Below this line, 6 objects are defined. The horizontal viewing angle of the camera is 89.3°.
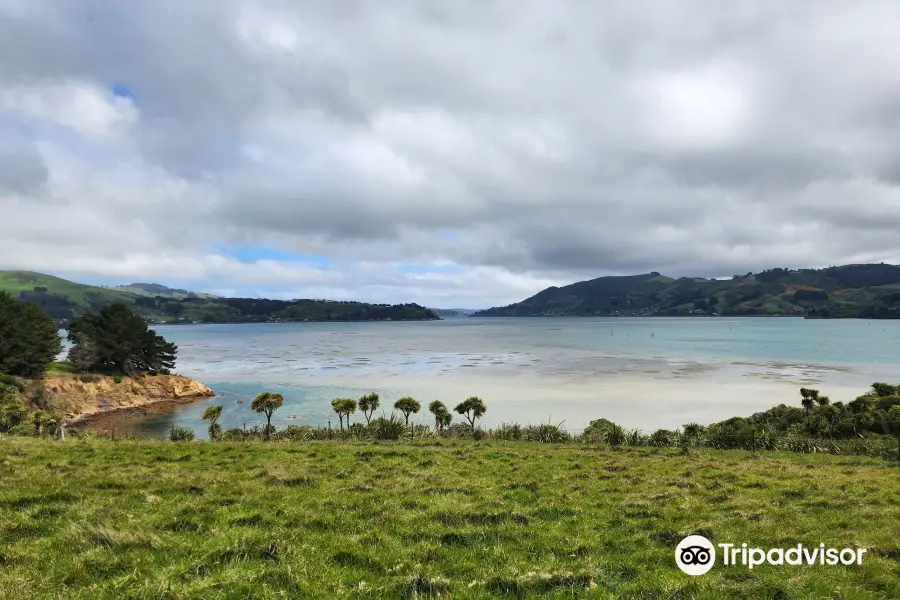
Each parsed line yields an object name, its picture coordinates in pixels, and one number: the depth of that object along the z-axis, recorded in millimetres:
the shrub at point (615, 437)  33500
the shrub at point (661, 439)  33156
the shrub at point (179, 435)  34691
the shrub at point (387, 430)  36938
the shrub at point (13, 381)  55450
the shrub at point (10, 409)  40312
